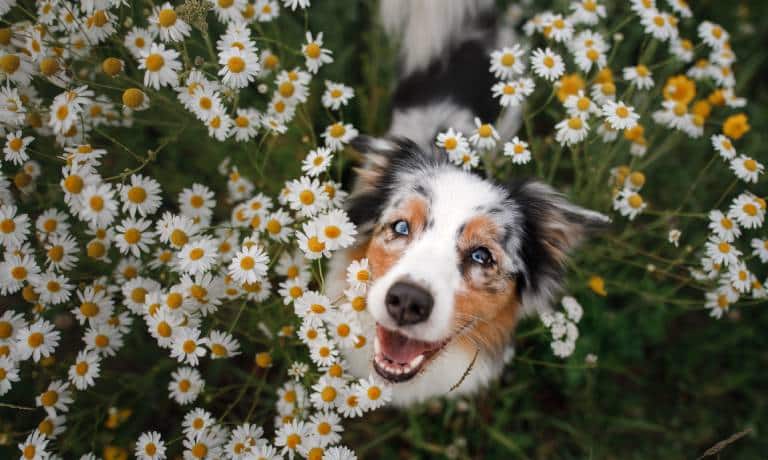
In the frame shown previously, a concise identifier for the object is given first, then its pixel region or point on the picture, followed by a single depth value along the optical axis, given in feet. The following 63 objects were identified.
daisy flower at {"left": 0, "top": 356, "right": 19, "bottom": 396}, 1.77
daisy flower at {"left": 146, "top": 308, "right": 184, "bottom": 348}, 1.78
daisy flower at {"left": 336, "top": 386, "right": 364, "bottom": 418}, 1.82
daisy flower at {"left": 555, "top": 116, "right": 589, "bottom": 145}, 1.98
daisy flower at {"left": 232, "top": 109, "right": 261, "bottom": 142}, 1.94
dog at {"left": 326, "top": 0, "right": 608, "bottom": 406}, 1.82
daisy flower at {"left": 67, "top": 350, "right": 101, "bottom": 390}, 1.84
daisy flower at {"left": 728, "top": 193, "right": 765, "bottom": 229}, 1.95
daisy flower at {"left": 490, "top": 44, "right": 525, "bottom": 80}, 2.10
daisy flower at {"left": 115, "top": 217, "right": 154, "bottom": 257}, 1.83
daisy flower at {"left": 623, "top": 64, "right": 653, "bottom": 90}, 2.15
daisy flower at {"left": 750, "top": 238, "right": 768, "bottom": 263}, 1.97
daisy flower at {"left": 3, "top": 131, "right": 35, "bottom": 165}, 1.77
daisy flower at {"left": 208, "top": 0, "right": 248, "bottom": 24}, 1.89
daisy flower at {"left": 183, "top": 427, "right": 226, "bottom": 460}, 1.78
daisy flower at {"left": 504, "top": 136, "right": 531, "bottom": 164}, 1.97
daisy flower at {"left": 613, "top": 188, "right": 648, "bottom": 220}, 2.04
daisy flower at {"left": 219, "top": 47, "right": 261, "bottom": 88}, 1.81
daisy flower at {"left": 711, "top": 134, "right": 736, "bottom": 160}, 2.02
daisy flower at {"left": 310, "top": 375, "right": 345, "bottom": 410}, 1.81
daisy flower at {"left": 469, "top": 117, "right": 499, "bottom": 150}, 1.99
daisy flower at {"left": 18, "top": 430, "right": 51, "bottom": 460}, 1.75
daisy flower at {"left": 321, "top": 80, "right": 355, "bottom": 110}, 2.09
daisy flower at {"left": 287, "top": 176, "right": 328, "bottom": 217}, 1.84
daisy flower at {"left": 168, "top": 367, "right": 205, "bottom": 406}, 1.90
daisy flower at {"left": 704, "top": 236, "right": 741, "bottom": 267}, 1.93
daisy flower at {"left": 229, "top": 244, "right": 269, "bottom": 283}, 1.79
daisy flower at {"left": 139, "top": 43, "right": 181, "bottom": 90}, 1.77
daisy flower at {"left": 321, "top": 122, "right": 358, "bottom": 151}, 2.04
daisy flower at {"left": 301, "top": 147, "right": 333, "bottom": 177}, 1.90
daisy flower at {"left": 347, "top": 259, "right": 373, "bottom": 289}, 1.75
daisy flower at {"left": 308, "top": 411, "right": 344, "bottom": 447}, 1.77
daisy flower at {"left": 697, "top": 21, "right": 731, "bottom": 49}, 2.23
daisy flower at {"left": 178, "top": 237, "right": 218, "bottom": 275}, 1.78
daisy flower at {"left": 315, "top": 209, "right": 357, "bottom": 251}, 1.77
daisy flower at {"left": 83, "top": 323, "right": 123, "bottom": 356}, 1.86
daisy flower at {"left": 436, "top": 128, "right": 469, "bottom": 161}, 1.98
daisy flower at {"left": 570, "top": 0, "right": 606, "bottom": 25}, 2.18
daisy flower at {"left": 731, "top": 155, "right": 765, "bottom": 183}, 2.01
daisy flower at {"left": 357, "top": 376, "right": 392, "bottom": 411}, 1.80
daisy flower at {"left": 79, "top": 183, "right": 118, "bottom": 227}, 1.72
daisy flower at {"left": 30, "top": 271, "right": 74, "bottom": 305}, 1.83
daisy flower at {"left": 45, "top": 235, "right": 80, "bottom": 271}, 1.84
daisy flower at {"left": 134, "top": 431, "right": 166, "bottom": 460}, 1.76
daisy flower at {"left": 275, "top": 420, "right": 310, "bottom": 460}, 1.80
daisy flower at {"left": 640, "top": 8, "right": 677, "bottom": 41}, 2.10
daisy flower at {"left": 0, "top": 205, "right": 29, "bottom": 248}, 1.79
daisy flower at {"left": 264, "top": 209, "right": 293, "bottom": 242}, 1.92
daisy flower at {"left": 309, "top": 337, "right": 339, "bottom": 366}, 1.81
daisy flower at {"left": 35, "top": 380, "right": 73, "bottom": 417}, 1.83
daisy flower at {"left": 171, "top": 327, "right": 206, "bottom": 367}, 1.79
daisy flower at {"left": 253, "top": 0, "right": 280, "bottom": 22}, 2.01
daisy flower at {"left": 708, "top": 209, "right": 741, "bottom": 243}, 1.96
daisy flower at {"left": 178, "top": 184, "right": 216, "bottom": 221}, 2.00
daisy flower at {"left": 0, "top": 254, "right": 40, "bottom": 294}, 1.82
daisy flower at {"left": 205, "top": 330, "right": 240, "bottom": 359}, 1.86
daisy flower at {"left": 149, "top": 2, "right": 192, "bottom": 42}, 1.77
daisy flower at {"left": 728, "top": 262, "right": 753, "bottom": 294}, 1.94
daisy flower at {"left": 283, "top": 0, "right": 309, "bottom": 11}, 1.88
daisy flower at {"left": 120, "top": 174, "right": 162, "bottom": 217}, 1.79
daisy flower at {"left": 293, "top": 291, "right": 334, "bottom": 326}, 1.76
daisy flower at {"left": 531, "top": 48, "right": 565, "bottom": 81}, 2.02
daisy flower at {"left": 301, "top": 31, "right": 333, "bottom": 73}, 1.97
